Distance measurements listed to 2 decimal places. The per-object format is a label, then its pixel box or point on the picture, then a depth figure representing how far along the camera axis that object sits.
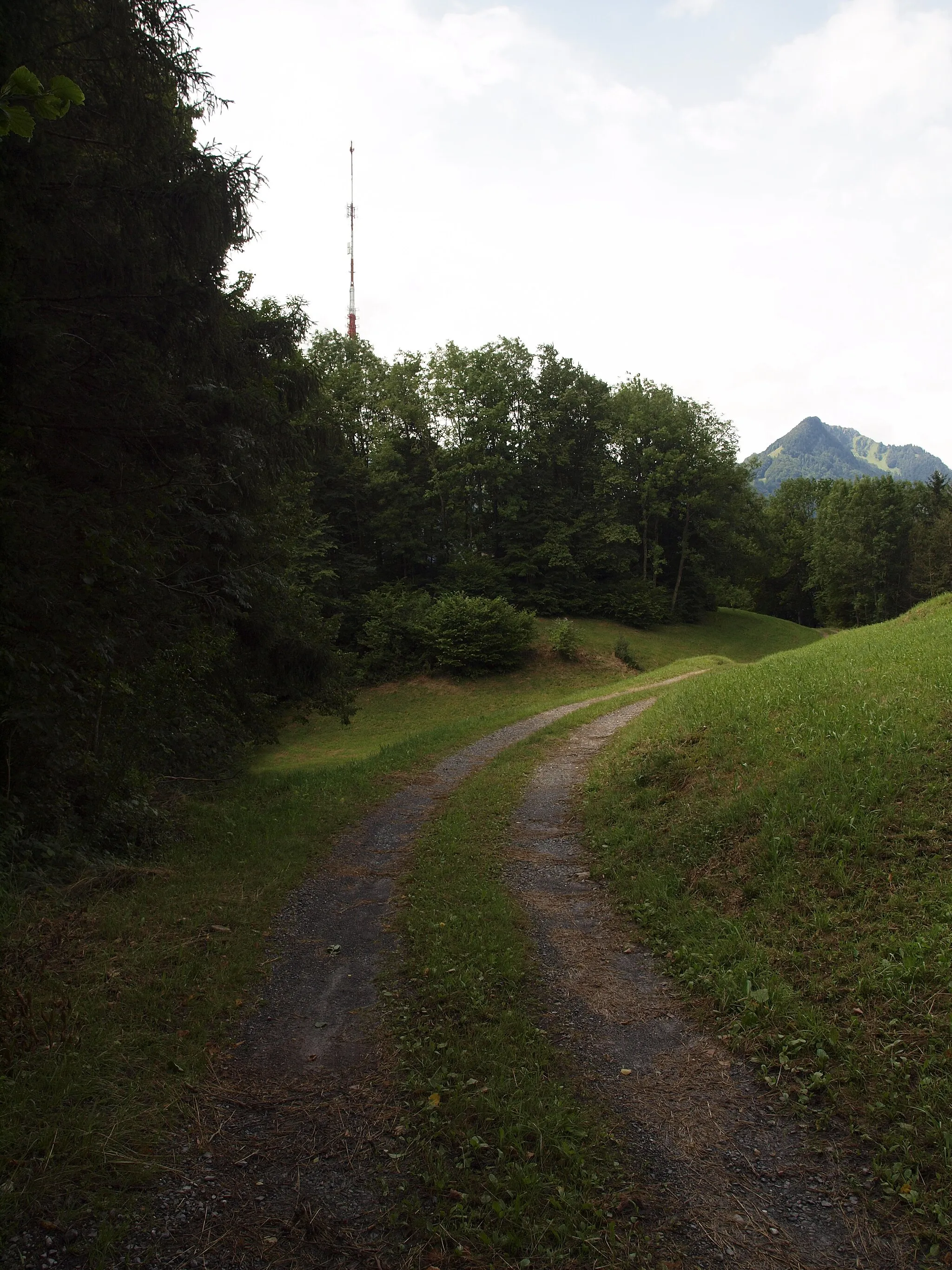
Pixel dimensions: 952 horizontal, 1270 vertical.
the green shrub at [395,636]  31.28
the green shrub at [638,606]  41.06
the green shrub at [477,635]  30.00
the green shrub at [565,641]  31.56
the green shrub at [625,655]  32.72
